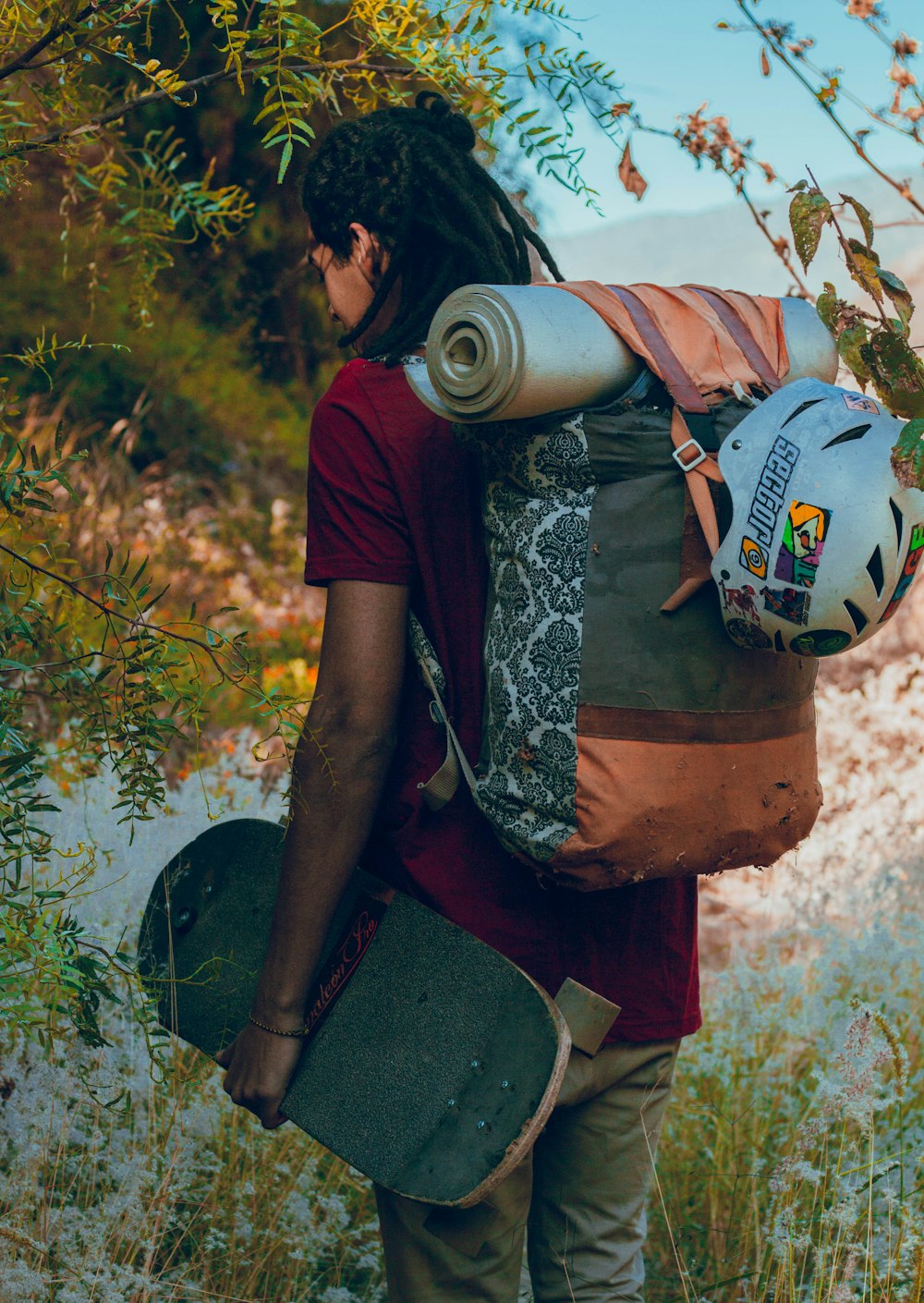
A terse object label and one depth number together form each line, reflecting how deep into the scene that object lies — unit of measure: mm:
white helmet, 3258
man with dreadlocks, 3539
